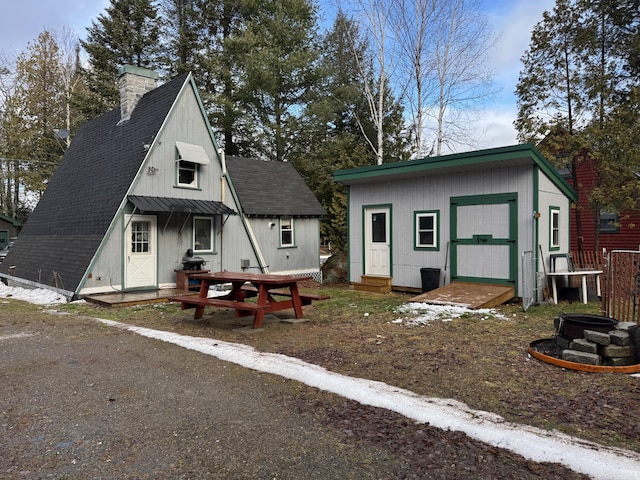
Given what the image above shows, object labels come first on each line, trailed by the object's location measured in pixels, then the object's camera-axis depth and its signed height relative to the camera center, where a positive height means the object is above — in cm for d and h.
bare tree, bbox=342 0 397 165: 1933 +798
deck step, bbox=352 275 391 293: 1245 -123
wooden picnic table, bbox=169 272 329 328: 722 -99
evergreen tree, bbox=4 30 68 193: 2734 +847
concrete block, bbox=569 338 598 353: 509 -123
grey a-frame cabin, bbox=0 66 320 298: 1195 +101
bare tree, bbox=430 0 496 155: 1950 +658
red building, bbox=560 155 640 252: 1817 +61
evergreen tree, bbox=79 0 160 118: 2780 +1290
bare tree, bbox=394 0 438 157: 1912 +787
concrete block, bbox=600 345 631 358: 494 -124
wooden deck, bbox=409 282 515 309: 934 -121
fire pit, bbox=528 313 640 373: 494 -123
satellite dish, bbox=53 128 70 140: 2077 +521
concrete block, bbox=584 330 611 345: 502 -111
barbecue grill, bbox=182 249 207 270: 1316 -57
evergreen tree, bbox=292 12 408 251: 2352 +689
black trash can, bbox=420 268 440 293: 1141 -97
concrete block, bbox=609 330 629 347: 498 -110
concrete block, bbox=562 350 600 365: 500 -133
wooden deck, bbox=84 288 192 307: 1055 -136
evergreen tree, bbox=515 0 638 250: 1554 +608
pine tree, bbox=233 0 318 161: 2528 +996
